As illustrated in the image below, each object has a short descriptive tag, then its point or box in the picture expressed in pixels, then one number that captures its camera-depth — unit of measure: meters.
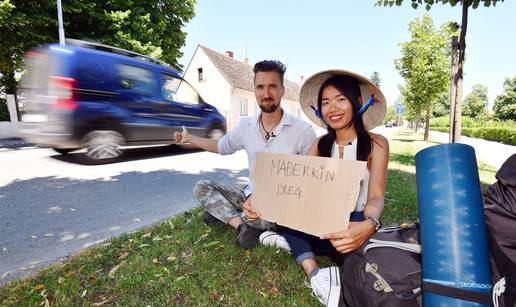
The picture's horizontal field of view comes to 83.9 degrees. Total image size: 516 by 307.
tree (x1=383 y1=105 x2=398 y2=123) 92.00
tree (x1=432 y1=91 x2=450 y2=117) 66.19
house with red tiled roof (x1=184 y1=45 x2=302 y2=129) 23.38
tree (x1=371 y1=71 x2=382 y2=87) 104.54
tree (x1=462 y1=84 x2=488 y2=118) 64.81
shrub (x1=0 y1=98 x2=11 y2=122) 13.70
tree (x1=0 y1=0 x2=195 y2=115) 11.00
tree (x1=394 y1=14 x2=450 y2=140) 16.61
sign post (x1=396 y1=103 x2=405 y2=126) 20.96
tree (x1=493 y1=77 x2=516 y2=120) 44.94
